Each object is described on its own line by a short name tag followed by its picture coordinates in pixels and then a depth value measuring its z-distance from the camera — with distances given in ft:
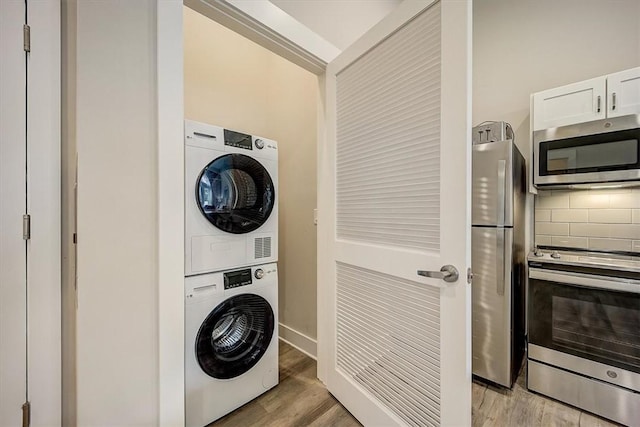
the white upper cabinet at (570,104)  5.56
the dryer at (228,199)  4.34
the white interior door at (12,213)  3.40
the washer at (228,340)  4.41
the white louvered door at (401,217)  3.35
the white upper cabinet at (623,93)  5.14
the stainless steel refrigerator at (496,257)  5.53
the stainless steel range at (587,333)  4.69
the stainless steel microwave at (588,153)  5.06
